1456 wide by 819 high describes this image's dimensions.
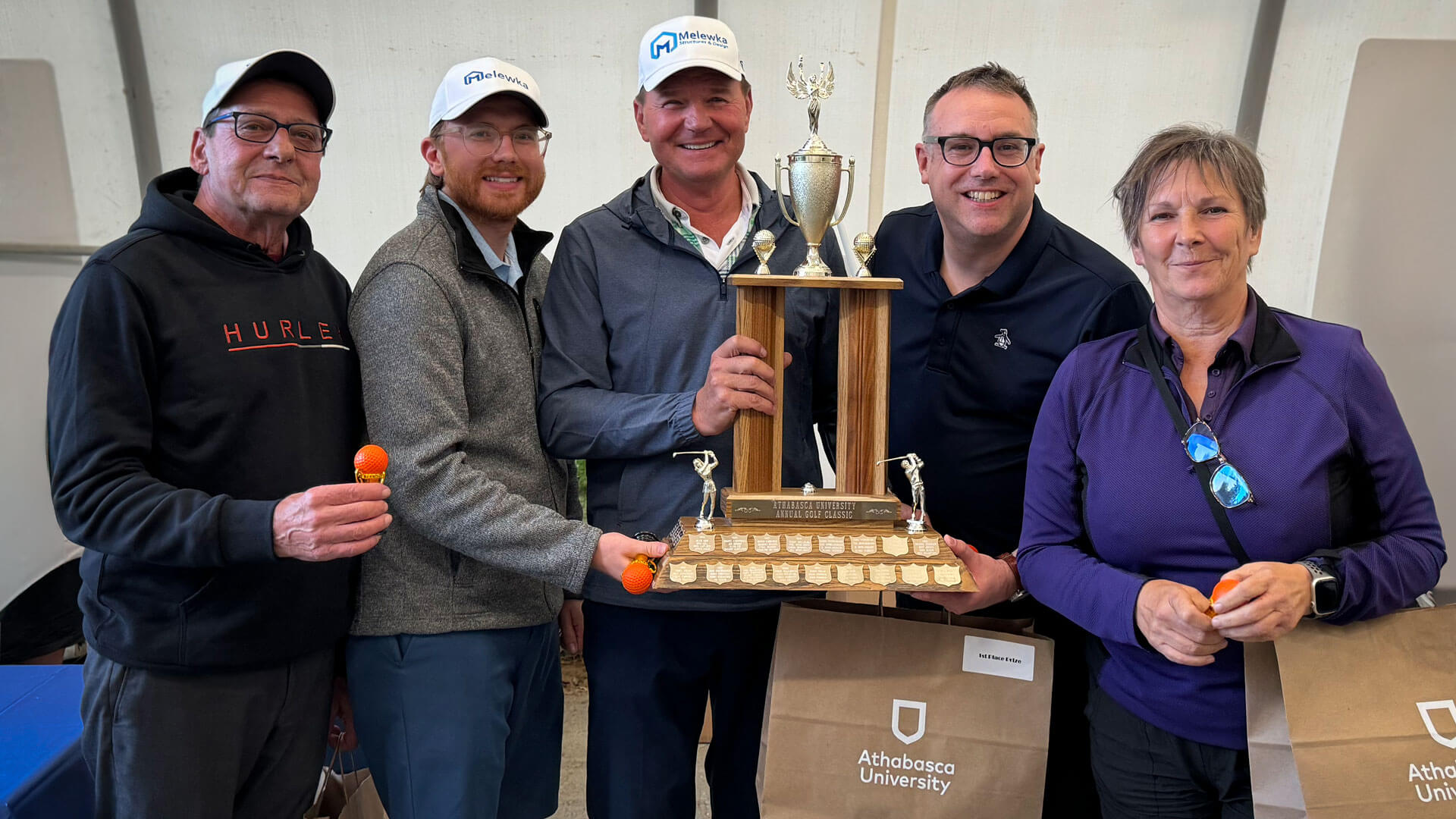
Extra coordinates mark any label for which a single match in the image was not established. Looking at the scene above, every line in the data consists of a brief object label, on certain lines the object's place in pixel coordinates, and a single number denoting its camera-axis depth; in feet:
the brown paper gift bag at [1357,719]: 4.29
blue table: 6.23
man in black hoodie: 4.72
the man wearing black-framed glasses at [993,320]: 6.03
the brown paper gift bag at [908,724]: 5.15
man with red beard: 5.49
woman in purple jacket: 4.43
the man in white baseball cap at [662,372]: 6.05
